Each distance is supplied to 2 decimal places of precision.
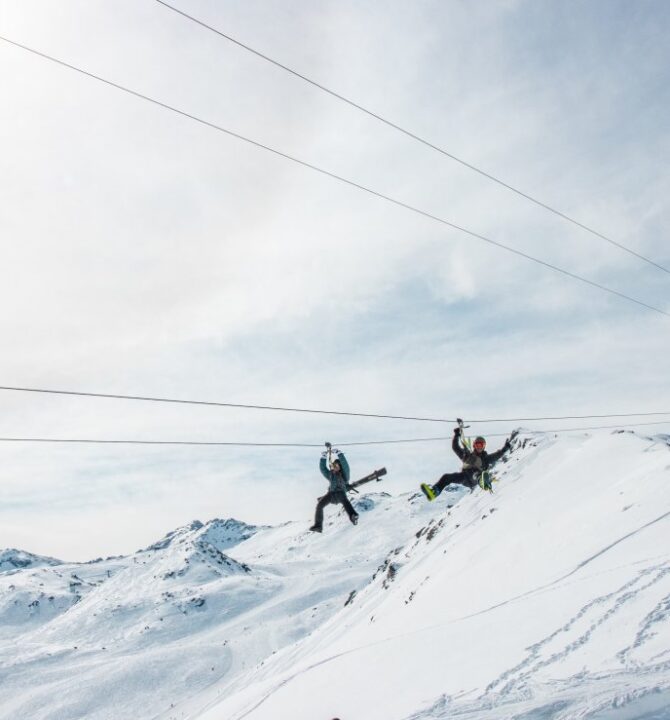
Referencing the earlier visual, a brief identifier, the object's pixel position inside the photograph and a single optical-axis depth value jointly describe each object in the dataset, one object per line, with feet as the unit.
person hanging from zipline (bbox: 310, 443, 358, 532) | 53.26
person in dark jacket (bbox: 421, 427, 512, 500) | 60.13
